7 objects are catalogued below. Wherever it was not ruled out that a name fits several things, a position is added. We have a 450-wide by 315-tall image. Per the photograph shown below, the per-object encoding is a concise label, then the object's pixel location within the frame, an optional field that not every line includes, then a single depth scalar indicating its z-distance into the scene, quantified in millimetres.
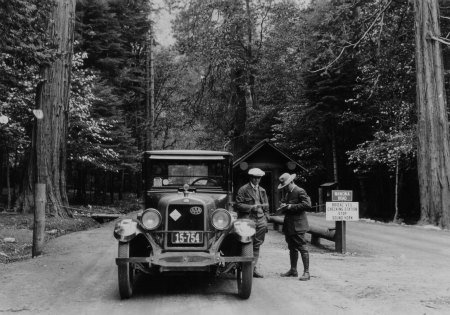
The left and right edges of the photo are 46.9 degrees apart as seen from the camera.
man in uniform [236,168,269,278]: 8664
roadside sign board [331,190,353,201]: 12047
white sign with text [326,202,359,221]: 12000
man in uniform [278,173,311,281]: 8578
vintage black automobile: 6996
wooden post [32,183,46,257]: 11273
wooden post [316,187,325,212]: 23697
